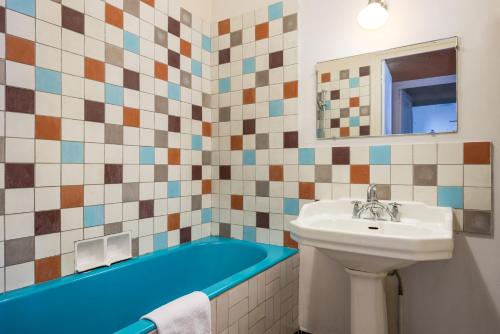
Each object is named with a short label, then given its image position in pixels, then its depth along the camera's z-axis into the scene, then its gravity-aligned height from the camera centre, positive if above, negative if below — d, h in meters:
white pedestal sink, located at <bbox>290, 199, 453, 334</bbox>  1.02 -0.28
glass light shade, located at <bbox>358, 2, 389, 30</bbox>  1.47 +0.73
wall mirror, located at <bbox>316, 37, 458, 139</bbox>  1.39 +0.36
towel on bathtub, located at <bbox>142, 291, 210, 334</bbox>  0.93 -0.47
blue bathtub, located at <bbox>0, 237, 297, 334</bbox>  1.12 -0.54
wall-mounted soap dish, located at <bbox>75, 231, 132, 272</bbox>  1.36 -0.40
